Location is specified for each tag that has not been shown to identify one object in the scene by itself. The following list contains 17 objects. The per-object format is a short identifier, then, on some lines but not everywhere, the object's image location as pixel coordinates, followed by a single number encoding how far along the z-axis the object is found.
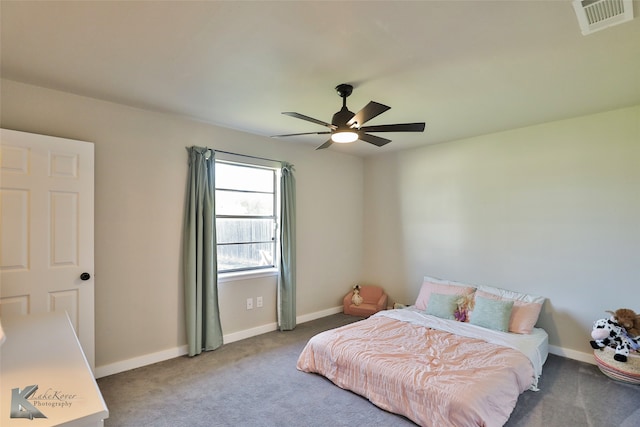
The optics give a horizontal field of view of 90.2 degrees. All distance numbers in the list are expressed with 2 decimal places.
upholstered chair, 4.73
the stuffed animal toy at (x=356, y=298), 4.88
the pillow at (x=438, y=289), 3.90
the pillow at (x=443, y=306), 3.70
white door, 2.38
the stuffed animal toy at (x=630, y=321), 2.82
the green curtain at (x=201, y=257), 3.33
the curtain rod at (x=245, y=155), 3.65
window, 3.83
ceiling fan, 2.40
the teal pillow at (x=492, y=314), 3.30
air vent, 1.59
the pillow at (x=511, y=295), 3.51
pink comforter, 2.09
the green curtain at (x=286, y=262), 4.16
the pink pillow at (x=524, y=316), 3.26
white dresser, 0.91
